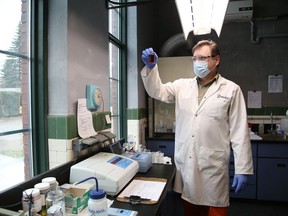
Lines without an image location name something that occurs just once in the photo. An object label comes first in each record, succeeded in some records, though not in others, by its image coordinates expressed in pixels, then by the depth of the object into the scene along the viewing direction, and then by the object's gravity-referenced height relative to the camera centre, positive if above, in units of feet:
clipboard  3.87 -1.65
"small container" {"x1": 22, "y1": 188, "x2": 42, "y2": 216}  3.08 -1.35
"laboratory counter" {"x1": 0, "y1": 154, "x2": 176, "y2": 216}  3.23 -1.42
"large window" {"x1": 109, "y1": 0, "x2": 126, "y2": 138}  9.05 +1.33
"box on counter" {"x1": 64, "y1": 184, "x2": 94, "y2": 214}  3.39 -1.47
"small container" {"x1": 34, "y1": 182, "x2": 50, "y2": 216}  3.25 -1.32
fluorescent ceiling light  5.03 +2.19
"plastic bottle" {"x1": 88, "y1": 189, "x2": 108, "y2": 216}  3.08 -1.38
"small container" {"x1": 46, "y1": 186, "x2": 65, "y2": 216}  3.05 -1.41
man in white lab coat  5.11 -0.80
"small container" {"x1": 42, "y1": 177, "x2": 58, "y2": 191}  3.62 -1.27
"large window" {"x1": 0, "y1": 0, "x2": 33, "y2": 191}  4.19 +0.17
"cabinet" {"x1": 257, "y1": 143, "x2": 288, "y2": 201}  9.42 -2.90
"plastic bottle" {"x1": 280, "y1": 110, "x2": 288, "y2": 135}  10.79 -1.04
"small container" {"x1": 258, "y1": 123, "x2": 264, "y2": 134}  11.65 -1.34
